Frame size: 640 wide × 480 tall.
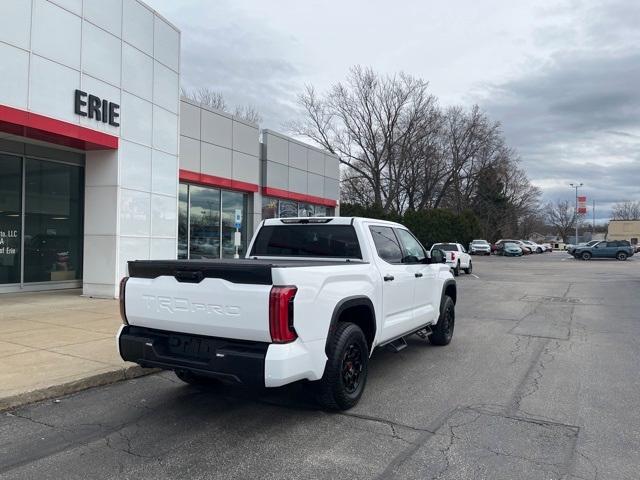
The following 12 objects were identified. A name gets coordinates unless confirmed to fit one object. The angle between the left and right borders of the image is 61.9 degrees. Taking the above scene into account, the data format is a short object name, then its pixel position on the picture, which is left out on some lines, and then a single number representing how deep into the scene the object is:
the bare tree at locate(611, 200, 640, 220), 124.44
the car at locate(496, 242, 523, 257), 54.19
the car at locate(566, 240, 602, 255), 48.19
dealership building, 10.80
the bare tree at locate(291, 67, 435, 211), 52.34
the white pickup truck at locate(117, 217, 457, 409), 4.27
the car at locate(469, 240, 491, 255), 55.09
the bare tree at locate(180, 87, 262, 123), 46.53
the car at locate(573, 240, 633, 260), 46.56
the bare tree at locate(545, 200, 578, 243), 116.44
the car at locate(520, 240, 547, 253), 66.31
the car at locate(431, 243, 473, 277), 25.47
